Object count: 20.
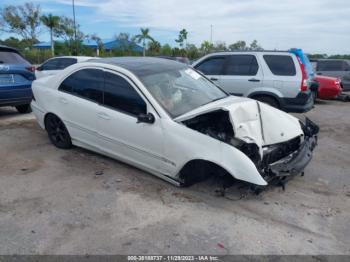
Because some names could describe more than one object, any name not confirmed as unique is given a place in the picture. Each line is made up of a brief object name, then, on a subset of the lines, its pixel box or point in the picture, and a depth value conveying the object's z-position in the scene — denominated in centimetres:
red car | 1324
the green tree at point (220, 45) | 6150
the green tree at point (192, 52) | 5044
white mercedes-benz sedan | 416
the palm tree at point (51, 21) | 5841
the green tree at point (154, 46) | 5495
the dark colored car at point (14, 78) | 824
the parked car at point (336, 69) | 1569
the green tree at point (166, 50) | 5219
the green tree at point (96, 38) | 6388
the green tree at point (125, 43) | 5222
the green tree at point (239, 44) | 5585
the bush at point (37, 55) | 4202
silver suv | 826
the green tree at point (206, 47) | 5734
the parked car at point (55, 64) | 1375
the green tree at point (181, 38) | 5931
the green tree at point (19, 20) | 6005
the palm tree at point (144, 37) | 5619
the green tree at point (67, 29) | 6135
